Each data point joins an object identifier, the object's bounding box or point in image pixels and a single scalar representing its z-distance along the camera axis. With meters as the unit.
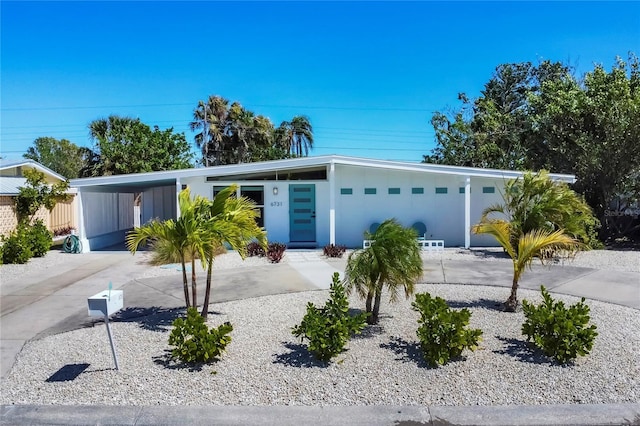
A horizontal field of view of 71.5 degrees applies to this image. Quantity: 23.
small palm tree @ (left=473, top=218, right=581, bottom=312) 6.16
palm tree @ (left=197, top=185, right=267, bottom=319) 5.64
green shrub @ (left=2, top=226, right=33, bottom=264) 11.46
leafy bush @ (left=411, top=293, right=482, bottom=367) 4.55
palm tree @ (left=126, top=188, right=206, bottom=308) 5.49
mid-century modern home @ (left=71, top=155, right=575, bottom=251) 14.38
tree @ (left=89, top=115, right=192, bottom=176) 23.94
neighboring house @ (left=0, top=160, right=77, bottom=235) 13.78
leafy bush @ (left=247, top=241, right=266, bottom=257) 12.27
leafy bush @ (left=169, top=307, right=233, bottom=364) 4.54
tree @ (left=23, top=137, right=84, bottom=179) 44.59
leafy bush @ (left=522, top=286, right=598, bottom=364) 4.53
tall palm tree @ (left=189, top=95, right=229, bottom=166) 30.02
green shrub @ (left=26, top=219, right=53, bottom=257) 12.51
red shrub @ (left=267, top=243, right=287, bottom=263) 11.36
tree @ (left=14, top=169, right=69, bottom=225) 14.10
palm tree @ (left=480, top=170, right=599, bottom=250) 6.66
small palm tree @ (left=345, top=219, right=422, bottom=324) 5.46
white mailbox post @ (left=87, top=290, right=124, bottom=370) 4.40
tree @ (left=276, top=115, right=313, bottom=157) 37.47
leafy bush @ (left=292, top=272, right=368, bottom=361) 4.62
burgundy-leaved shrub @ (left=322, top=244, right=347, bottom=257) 12.35
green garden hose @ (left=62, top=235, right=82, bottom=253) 13.86
